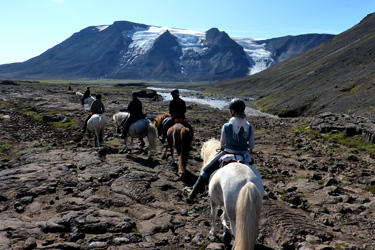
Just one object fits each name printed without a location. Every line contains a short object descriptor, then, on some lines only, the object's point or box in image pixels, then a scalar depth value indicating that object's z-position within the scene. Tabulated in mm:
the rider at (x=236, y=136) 6789
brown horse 11430
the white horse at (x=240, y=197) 5172
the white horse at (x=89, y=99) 28672
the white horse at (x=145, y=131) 13734
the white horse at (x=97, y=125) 15984
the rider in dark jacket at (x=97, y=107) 16562
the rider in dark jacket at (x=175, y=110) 13506
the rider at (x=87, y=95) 28103
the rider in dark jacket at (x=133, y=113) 14219
